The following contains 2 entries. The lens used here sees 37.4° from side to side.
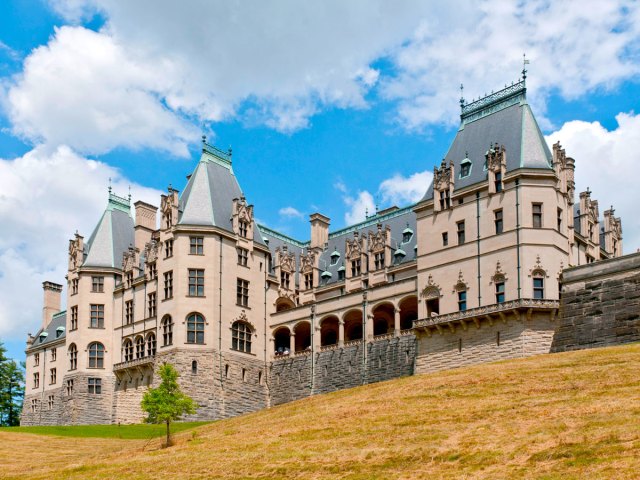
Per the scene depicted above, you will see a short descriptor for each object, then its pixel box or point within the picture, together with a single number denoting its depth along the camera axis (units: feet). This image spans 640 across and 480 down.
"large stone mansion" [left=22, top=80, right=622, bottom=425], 197.26
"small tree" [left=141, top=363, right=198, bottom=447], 158.92
